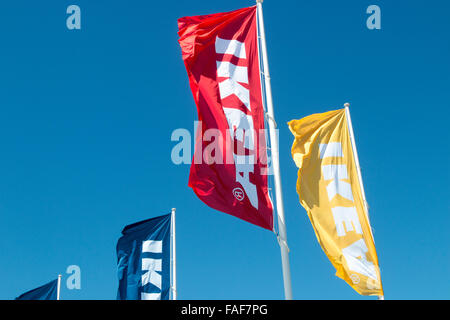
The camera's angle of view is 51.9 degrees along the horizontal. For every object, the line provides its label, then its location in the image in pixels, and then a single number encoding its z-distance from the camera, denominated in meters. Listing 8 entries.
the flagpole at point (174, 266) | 19.28
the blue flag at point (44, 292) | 26.23
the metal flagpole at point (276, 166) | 8.76
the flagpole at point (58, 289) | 27.72
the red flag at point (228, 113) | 8.78
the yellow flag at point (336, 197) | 11.58
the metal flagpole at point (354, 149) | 13.48
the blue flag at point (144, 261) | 18.70
